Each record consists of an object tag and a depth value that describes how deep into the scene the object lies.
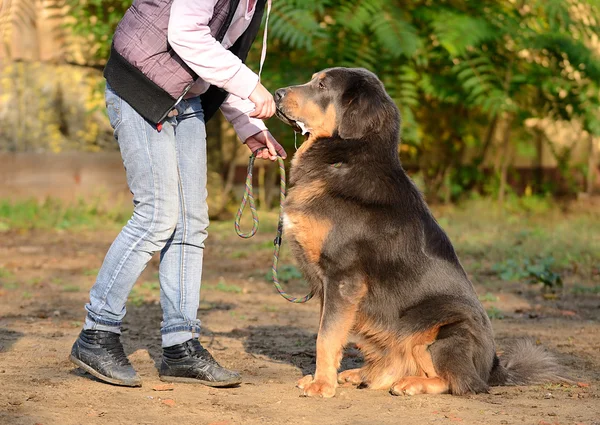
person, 7.75
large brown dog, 8.27
